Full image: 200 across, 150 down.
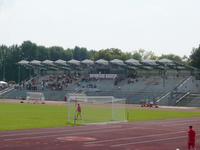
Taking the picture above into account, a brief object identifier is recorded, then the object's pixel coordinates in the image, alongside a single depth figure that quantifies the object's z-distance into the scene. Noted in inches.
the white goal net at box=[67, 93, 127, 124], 1619.1
